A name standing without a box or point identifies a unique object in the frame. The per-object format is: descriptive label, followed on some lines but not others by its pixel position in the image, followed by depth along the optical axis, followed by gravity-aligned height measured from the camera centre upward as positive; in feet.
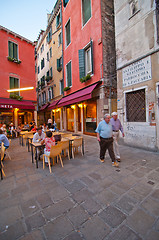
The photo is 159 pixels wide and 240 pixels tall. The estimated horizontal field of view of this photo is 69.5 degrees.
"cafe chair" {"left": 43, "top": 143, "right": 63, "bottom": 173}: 11.58 -3.18
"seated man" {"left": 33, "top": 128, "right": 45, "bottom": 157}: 14.71 -2.22
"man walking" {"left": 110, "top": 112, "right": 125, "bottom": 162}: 13.75 -0.89
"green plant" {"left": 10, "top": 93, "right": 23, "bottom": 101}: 37.66 +7.92
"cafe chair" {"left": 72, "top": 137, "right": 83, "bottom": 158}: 15.22 -3.01
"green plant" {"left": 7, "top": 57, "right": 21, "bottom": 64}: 37.79 +20.47
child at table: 12.37 -2.42
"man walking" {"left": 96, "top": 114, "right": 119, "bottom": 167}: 12.25 -1.84
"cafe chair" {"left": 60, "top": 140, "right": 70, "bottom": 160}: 14.37 -3.21
